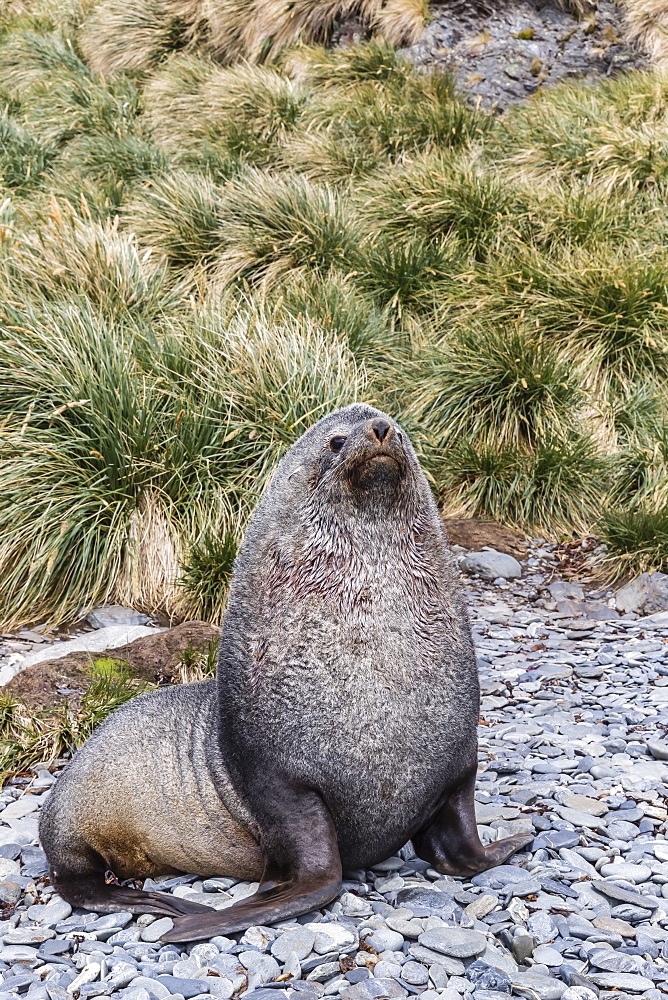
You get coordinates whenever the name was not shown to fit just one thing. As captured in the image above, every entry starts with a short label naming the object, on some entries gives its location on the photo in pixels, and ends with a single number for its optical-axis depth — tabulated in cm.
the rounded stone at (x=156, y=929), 239
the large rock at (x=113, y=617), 494
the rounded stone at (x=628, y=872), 254
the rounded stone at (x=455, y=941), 217
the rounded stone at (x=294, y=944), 217
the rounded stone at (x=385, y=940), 221
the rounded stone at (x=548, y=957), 216
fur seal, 238
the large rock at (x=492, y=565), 573
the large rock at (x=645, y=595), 516
